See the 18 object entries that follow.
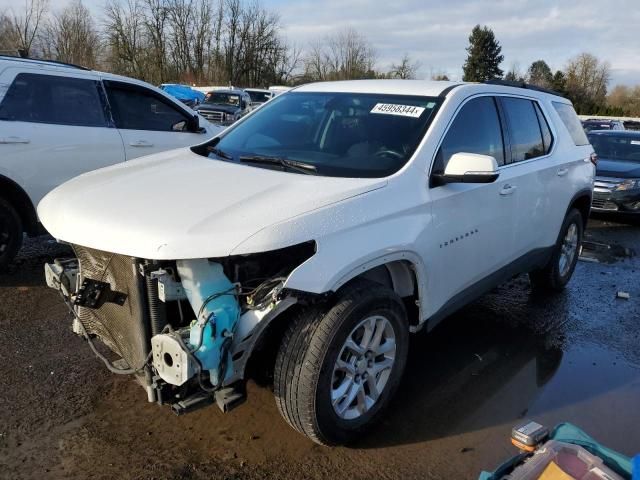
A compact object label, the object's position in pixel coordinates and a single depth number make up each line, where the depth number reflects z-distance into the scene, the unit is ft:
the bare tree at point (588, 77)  200.01
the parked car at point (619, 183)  30.89
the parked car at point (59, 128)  17.40
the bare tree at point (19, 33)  118.42
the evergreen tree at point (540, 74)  199.23
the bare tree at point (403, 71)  144.05
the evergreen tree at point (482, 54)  202.52
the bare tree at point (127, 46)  152.97
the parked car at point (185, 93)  88.26
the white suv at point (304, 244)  8.30
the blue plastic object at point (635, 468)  6.39
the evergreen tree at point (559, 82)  187.20
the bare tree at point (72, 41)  131.23
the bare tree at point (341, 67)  170.40
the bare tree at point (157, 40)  157.99
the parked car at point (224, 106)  65.05
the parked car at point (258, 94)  90.04
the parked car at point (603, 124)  68.95
